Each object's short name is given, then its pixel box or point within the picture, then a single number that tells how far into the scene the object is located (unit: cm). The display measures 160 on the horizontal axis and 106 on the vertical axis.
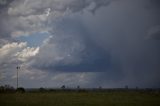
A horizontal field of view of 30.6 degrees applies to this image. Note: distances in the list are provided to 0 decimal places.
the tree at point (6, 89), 11092
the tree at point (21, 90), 11188
